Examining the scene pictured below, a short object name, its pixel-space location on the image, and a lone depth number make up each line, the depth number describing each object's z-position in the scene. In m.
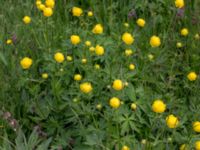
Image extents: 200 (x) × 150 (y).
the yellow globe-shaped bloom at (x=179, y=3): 2.47
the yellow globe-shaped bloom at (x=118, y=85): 1.99
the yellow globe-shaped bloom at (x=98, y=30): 2.40
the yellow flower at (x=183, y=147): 2.07
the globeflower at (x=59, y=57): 2.26
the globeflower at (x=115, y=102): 1.92
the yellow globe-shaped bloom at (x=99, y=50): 2.26
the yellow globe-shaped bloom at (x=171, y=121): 1.95
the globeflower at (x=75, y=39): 2.35
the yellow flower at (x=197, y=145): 1.96
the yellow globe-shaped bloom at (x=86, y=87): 2.07
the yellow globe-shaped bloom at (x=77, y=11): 2.60
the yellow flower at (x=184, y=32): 2.65
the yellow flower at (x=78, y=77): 2.21
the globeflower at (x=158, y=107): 1.96
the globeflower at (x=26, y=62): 2.31
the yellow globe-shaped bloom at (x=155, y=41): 2.37
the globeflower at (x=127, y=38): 2.32
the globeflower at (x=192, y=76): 2.39
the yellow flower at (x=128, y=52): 2.31
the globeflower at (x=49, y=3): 2.54
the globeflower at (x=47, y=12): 2.42
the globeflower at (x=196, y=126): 1.98
